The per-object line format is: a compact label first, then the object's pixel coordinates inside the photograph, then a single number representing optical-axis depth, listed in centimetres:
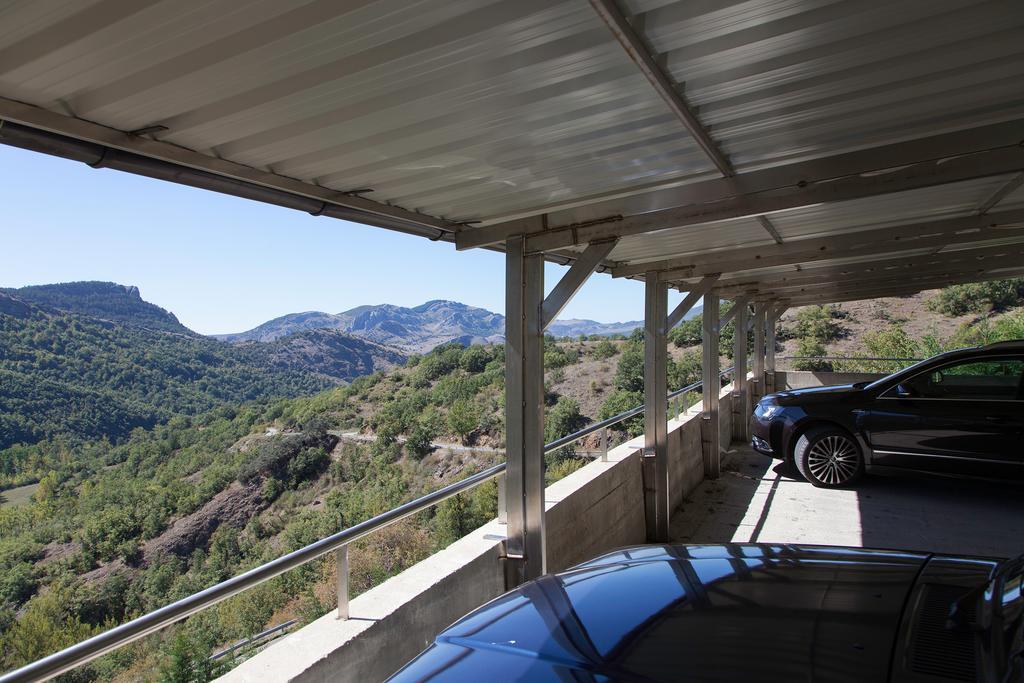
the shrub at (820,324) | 3875
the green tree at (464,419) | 4112
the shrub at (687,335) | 4434
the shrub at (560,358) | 4649
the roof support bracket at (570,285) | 352
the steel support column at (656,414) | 590
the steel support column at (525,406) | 370
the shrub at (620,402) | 3328
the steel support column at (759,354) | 1194
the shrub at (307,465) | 3816
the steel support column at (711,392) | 809
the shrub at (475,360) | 4874
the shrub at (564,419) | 3453
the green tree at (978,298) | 3188
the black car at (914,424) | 557
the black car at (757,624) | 114
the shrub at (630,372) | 3834
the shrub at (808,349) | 3052
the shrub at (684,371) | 3488
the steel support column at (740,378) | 1052
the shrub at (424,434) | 3953
